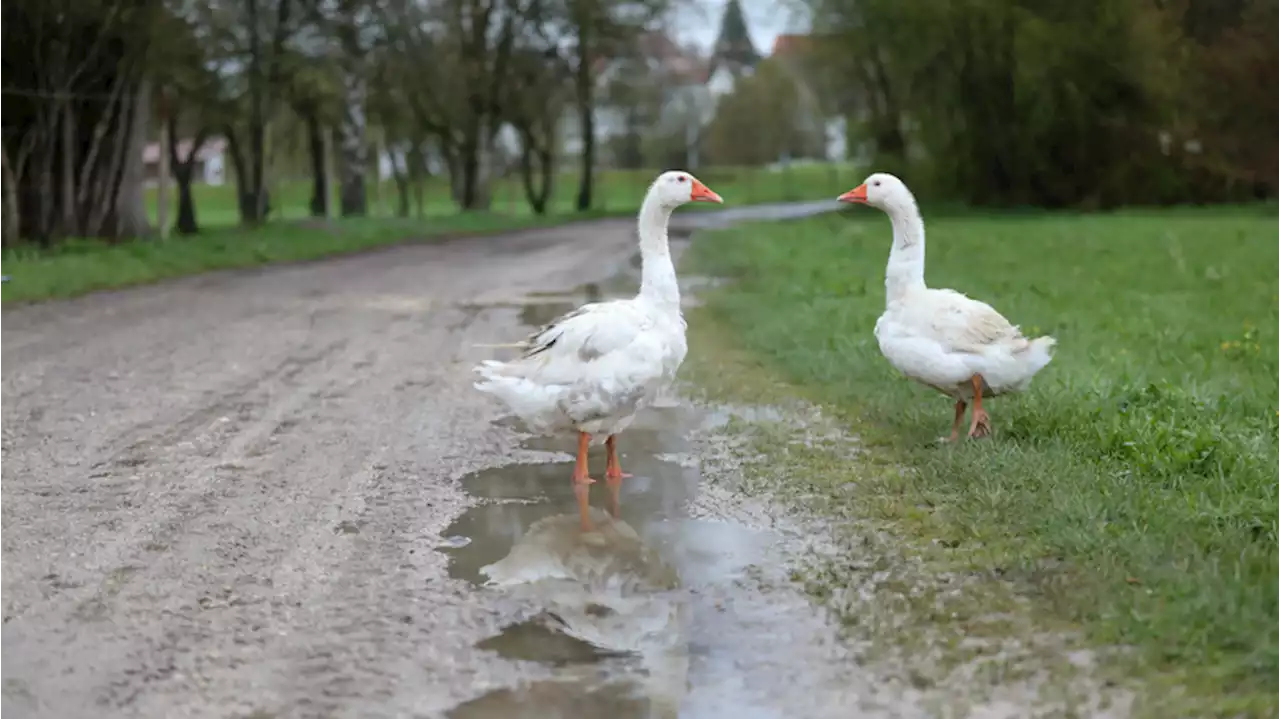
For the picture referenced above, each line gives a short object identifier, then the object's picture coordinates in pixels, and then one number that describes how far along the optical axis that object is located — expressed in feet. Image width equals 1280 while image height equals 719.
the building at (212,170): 277.03
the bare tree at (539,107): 146.30
